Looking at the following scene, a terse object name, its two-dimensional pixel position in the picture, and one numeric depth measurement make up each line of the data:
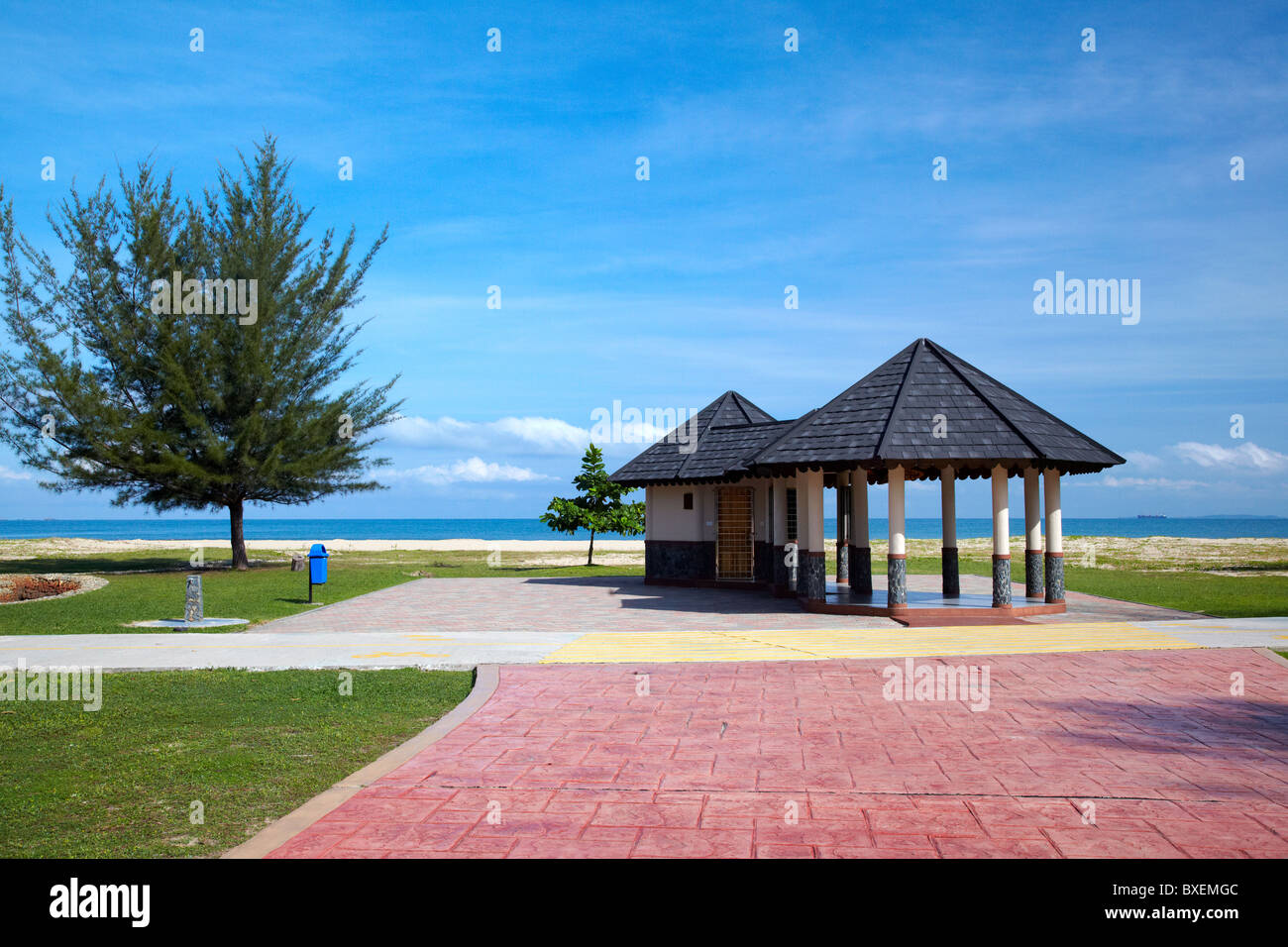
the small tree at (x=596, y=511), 36.22
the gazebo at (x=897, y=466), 17.05
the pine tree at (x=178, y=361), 30.85
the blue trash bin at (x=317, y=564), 21.52
